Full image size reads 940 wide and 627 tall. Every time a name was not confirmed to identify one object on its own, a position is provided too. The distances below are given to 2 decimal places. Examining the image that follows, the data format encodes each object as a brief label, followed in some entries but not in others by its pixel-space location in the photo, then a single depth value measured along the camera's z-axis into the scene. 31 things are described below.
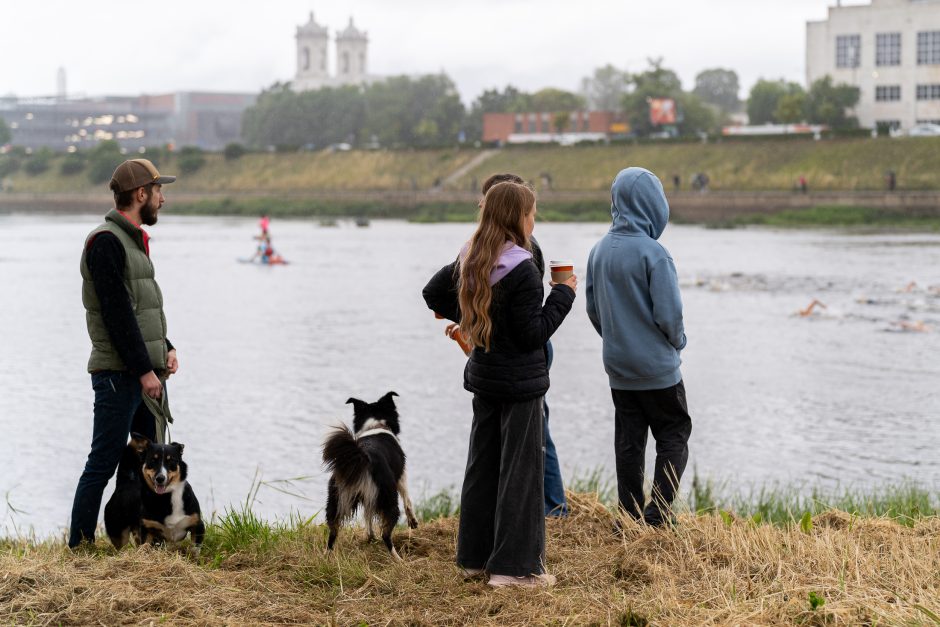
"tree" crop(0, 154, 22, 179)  99.19
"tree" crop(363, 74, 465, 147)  118.38
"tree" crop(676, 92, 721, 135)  96.19
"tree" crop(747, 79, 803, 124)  110.44
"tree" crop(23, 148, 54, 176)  98.38
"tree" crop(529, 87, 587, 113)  118.88
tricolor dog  6.22
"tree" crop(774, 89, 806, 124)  85.75
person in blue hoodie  6.44
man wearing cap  6.20
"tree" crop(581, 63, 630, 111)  188.00
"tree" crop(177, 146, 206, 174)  96.94
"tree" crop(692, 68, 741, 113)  199.38
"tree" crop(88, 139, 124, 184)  91.94
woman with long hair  5.69
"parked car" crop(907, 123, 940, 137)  69.86
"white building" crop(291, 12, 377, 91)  198.00
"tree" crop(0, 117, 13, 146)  116.81
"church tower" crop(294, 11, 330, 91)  198.38
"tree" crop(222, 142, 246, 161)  99.81
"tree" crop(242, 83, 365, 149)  125.44
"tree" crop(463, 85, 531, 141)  120.25
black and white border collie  5.98
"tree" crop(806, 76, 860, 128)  83.62
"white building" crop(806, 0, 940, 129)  85.44
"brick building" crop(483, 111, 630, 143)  102.62
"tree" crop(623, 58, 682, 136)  93.88
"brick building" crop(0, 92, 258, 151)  144.25
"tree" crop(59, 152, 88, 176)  95.44
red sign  92.81
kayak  40.84
